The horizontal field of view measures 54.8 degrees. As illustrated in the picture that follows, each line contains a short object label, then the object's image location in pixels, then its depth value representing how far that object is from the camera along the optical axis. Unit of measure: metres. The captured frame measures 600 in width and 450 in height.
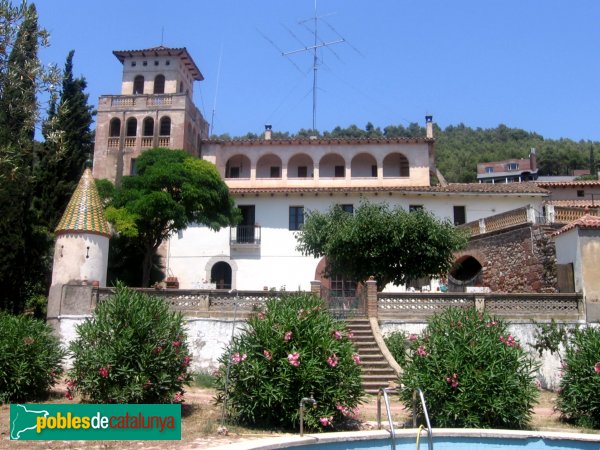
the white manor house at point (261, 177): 31.94
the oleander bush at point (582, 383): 11.05
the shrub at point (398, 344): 16.16
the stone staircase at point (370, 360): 14.57
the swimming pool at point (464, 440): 8.41
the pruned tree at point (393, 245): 21.28
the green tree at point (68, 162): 26.20
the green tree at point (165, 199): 24.81
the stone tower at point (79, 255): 17.03
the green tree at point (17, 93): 14.27
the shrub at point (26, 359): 12.10
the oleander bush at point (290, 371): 10.30
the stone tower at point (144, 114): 36.75
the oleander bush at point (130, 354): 10.91
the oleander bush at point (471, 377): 10.16
